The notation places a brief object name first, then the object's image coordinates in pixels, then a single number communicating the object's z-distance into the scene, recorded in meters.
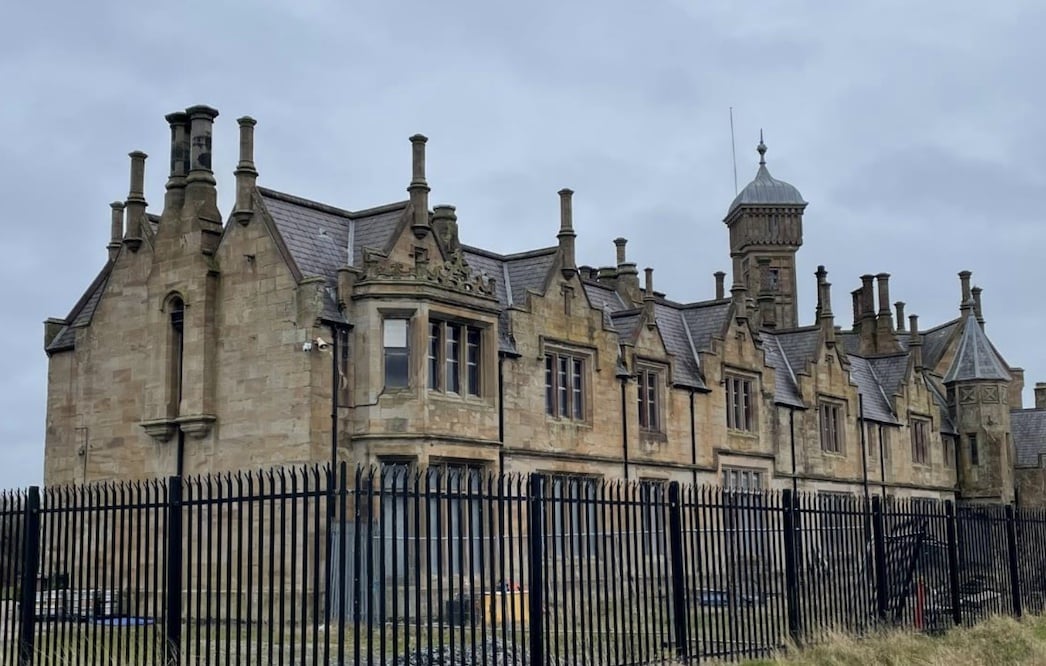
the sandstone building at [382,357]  27.41
